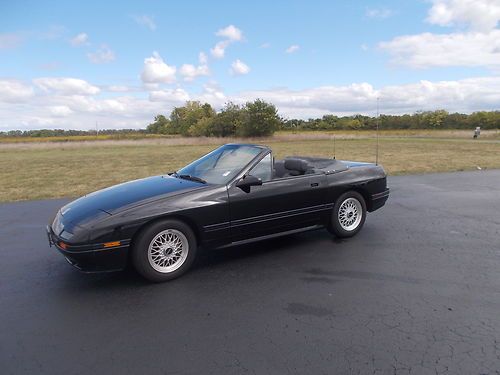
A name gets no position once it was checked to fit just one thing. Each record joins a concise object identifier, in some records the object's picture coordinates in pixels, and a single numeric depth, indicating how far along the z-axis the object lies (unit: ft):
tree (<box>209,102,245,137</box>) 200.34
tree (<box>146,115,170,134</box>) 366.37
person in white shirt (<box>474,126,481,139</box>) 138.97
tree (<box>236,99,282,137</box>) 183.73
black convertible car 12.91
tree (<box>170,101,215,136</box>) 286.05
